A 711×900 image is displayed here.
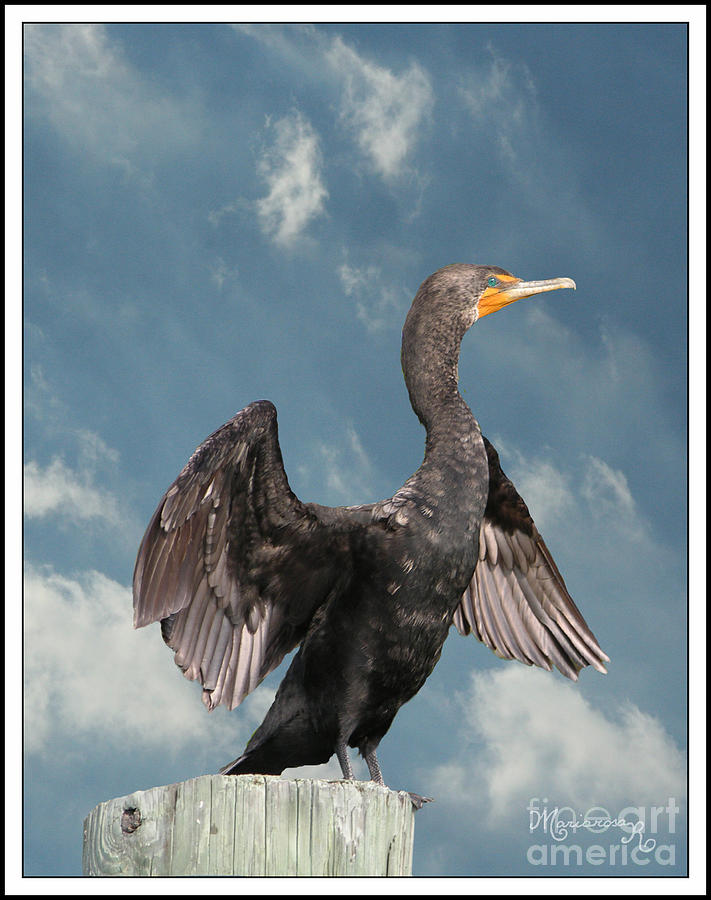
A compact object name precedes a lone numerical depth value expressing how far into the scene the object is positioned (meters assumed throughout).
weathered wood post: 7.79
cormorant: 9.43
